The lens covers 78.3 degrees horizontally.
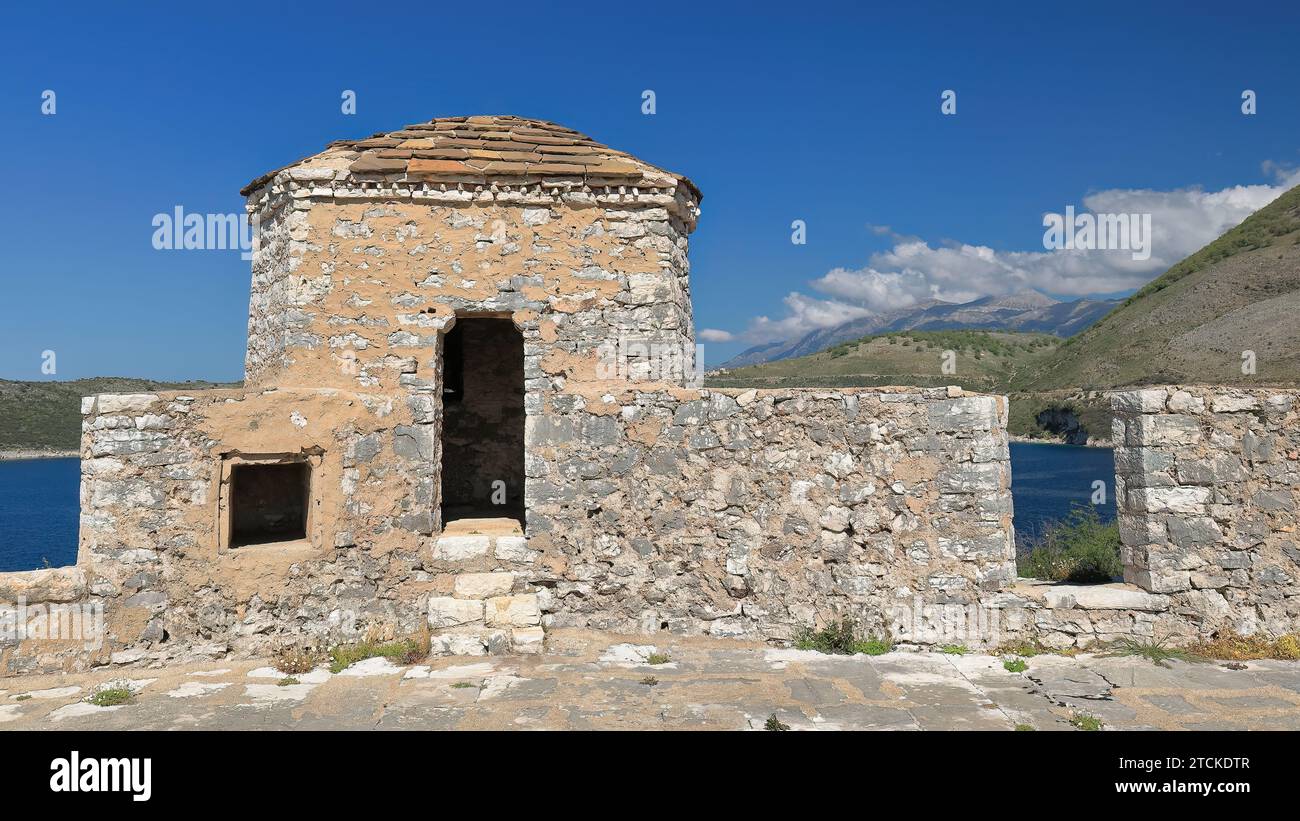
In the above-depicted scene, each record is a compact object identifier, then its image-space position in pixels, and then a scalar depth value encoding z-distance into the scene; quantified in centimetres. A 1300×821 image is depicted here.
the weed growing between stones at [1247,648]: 556
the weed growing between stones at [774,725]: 444
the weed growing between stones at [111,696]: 491
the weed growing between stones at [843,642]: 588
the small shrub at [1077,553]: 710
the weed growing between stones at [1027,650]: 574
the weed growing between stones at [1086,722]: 445
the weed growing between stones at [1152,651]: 556
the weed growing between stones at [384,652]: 565
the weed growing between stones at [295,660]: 551
